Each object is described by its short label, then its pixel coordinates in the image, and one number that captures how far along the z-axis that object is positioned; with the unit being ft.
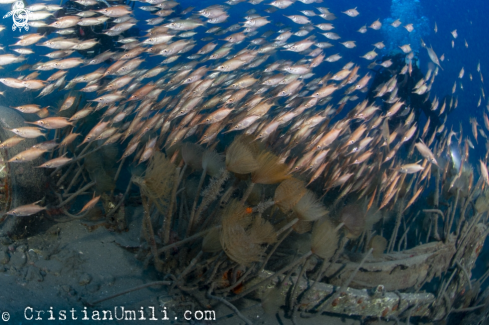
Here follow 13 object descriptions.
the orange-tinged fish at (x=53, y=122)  11.81
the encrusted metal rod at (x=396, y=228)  15.31
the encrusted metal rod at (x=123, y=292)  8.81
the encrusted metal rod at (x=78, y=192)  12.85
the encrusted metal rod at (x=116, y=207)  13.94
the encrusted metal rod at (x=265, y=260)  10.29
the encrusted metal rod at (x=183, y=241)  9.84
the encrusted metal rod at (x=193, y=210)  10.88
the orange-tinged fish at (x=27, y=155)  10.69
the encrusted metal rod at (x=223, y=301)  8.73
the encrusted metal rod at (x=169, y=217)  9.86
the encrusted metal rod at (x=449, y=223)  15.60
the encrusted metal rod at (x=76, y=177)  14.21
